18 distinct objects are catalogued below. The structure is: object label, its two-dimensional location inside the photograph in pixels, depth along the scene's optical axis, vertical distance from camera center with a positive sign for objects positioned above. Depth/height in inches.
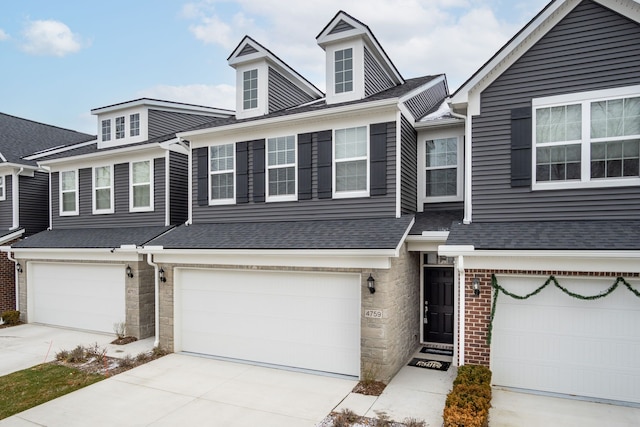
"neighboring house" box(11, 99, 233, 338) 478.0 -17.7
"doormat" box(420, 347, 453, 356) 392.5 -141.2
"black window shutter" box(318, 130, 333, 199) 390.3 +44.3
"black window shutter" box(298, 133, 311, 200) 400.5 +43.0
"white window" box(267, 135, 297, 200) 411.8 +43.5
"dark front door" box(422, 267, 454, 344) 410.9 -98.8
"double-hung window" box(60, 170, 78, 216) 580.1 +23.3
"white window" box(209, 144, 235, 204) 446.0 +40.5
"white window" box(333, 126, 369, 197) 378.0 +45.9
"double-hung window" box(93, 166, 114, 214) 548.7 +27.3
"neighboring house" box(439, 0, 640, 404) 274.4 +4.4
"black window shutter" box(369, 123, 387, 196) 366.9 +46.2
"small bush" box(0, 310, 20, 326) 545.6 -150.7
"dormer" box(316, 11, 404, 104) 414.3 +163.8
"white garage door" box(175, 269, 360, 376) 340.8 -101.1
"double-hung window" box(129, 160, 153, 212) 519.2 +29.9
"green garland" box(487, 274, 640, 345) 268.1 -57.6
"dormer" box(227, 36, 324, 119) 470.0 +158.9
